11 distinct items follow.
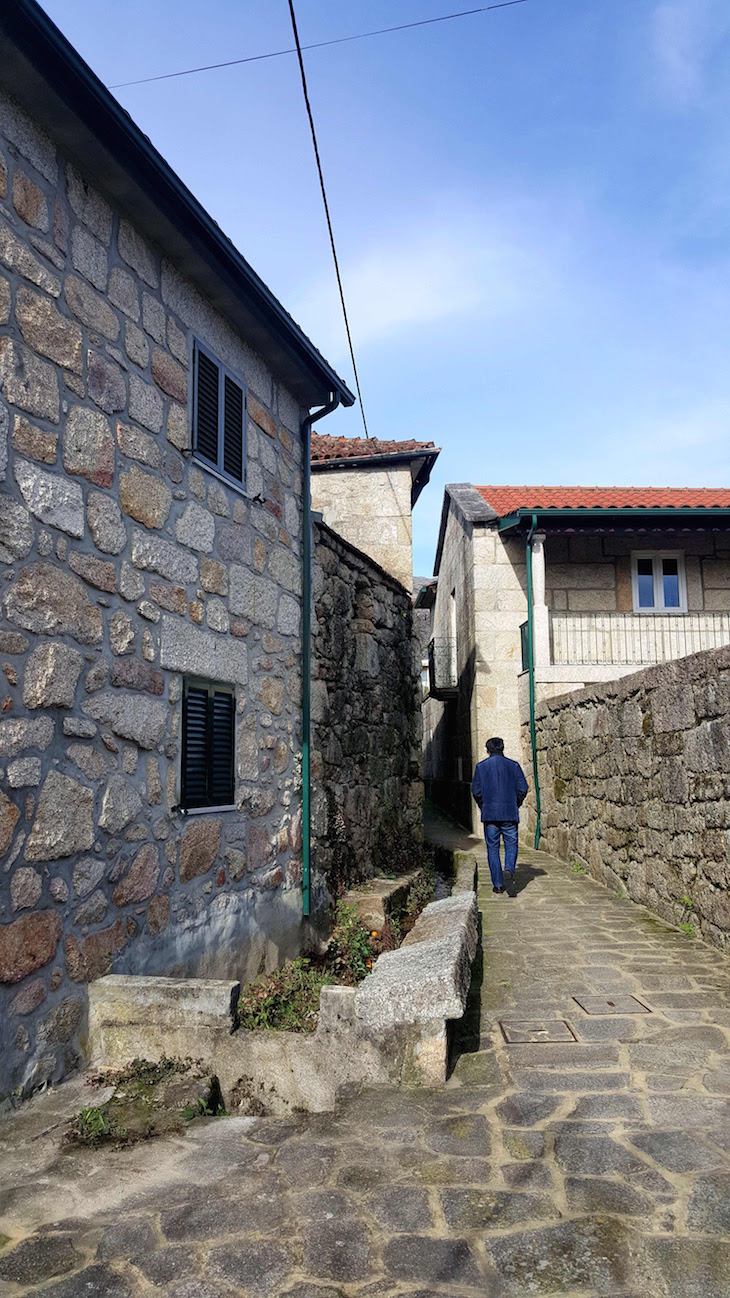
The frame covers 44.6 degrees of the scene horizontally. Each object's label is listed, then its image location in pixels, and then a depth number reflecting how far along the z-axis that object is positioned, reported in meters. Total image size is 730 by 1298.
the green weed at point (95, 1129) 3.13
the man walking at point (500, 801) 8.02
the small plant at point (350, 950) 6.40
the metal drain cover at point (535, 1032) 3.98
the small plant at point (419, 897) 7.90
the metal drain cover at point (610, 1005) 4.37
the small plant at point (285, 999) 5.02
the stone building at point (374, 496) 11.44
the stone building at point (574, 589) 12.38
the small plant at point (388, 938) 6.73
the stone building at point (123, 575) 3.59
